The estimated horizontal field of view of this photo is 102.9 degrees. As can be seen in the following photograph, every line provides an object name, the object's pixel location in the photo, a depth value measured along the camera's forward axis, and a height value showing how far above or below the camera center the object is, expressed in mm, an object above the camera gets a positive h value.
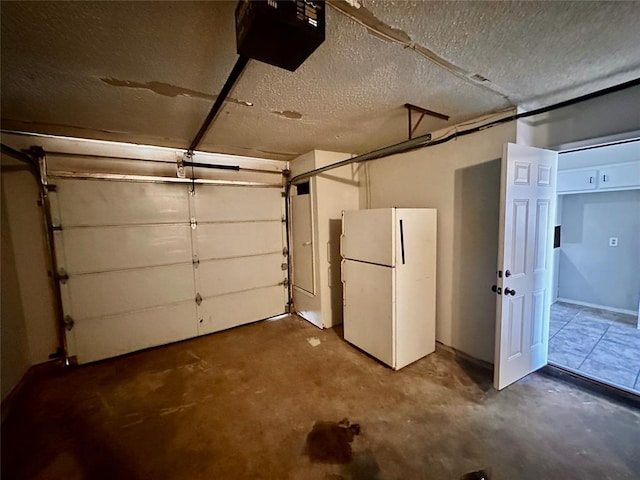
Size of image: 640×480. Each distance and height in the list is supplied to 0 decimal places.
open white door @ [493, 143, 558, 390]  2119 -416
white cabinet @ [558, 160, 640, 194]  3549 +496
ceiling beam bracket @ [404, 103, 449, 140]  2186 +945
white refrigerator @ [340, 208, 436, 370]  2527 -673
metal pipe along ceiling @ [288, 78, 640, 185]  1668 +784
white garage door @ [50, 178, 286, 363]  2832 -469
